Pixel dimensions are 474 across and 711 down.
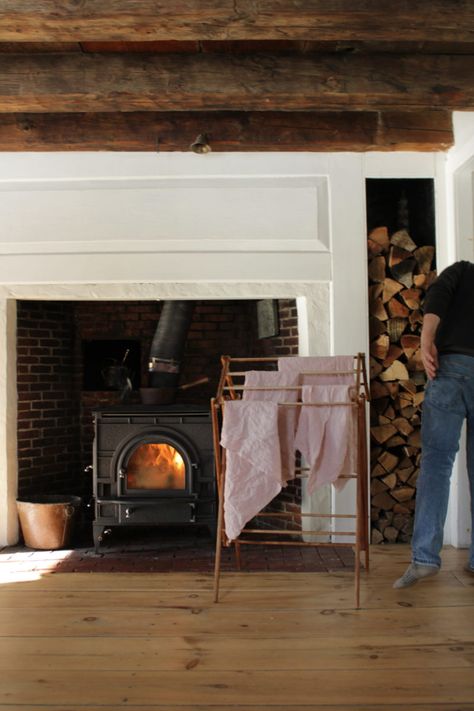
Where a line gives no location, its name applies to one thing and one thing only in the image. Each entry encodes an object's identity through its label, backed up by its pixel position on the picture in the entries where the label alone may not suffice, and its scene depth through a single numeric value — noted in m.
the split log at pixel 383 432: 4.05
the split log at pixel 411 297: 4.11
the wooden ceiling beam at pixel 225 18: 2.79
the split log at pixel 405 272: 4.11
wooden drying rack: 3.11
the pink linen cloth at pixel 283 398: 3.18
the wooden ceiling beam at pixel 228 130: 4.00
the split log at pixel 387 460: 4.06
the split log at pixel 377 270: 4.13
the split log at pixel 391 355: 4.10
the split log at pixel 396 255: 4.11
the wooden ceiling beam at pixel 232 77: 3.43
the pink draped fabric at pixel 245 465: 3.12
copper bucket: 4.06
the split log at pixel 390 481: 4.07
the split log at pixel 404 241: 4.13
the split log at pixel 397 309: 4.11
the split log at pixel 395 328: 4.12
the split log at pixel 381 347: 4.08
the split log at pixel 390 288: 4.11
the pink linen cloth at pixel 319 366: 3.36
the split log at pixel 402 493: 4.08
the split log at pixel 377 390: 4.09
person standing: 3.20
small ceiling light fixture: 3.91
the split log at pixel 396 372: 4.09
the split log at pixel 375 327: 4.12
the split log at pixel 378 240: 4.14
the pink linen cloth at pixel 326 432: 3.10
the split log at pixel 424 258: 4.13
